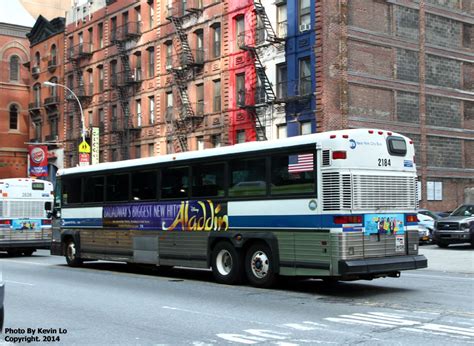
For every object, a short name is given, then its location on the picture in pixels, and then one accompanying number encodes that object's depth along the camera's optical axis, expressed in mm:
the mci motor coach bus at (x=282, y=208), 11992
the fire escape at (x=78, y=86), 55344
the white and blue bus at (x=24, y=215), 24062
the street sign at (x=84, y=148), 37844
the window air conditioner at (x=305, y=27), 35906
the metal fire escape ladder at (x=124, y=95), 49781
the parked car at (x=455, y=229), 26203
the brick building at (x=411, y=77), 35656
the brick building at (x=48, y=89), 59375
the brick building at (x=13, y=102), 65000
